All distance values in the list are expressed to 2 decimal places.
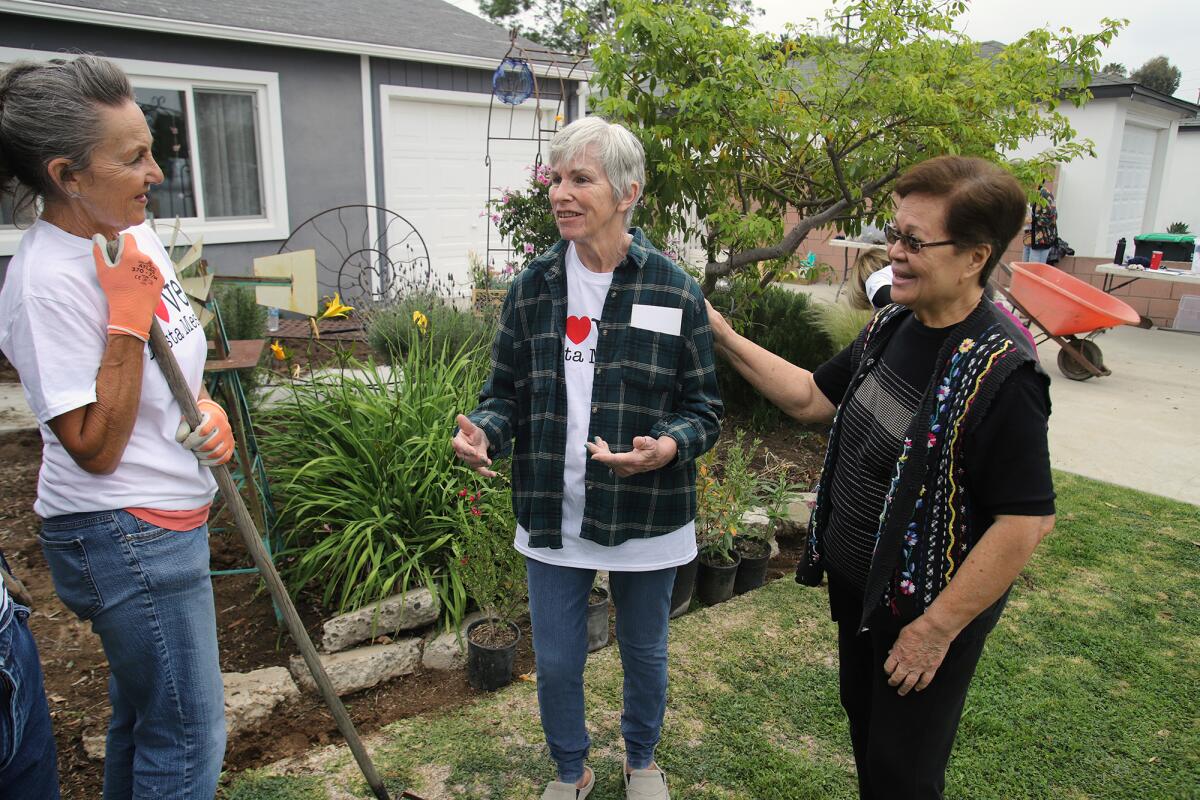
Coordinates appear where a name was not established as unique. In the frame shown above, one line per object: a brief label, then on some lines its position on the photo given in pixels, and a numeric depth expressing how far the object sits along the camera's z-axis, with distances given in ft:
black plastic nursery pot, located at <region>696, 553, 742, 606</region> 12.11
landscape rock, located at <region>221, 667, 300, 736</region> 8.91
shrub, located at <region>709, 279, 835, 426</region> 18.67
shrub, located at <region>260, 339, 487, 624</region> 10.84
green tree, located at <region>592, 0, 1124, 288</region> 14.84
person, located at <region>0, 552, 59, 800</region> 4.57
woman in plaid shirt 6.70
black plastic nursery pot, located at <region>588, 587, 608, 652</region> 10.69
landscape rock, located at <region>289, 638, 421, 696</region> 9.83
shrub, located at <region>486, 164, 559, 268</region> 20.07
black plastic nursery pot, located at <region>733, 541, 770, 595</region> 12.53
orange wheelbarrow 23.84
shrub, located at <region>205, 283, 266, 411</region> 18.90
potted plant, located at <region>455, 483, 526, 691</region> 9.87
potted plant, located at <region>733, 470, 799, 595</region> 12.60
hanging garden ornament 27.81
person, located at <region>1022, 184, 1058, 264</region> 35.65
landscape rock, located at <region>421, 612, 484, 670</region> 10.46
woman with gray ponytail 4.93
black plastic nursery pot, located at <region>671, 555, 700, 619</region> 11.71
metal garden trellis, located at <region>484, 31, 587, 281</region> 27.77
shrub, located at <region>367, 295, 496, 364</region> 17.29
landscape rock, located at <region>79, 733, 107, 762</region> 8.34
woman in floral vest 5.22
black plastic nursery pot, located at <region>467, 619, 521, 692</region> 9.78
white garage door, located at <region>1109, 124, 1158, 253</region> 41.19
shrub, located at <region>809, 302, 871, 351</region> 18.51
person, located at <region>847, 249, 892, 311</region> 11.37
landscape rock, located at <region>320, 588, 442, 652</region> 10.20
